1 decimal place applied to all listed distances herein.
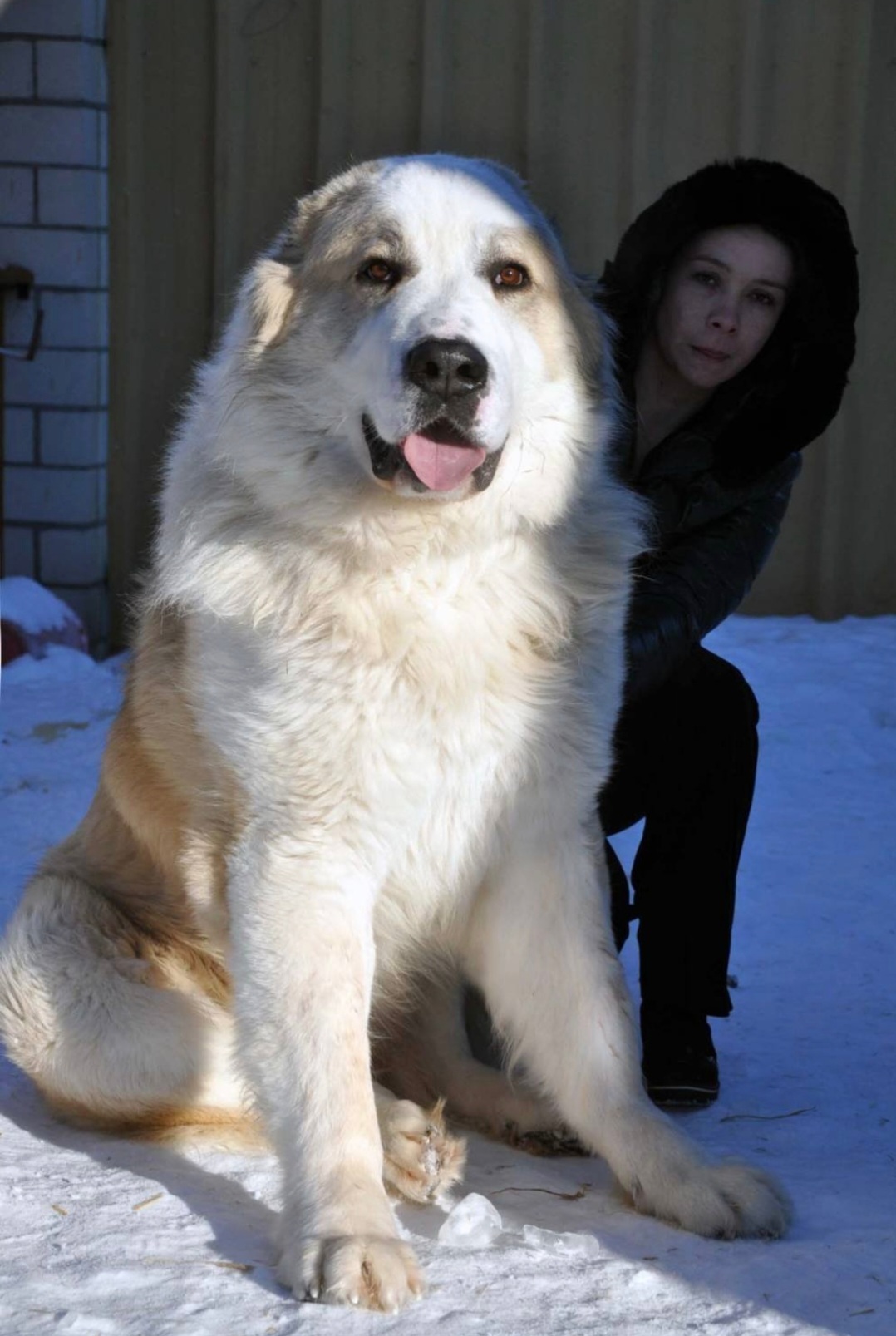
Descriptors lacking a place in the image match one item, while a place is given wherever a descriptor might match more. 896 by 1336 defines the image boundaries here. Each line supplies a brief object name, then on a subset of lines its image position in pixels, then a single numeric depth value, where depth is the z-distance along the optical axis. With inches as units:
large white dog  91.0
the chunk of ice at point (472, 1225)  90.2
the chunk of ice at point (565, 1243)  88.8
